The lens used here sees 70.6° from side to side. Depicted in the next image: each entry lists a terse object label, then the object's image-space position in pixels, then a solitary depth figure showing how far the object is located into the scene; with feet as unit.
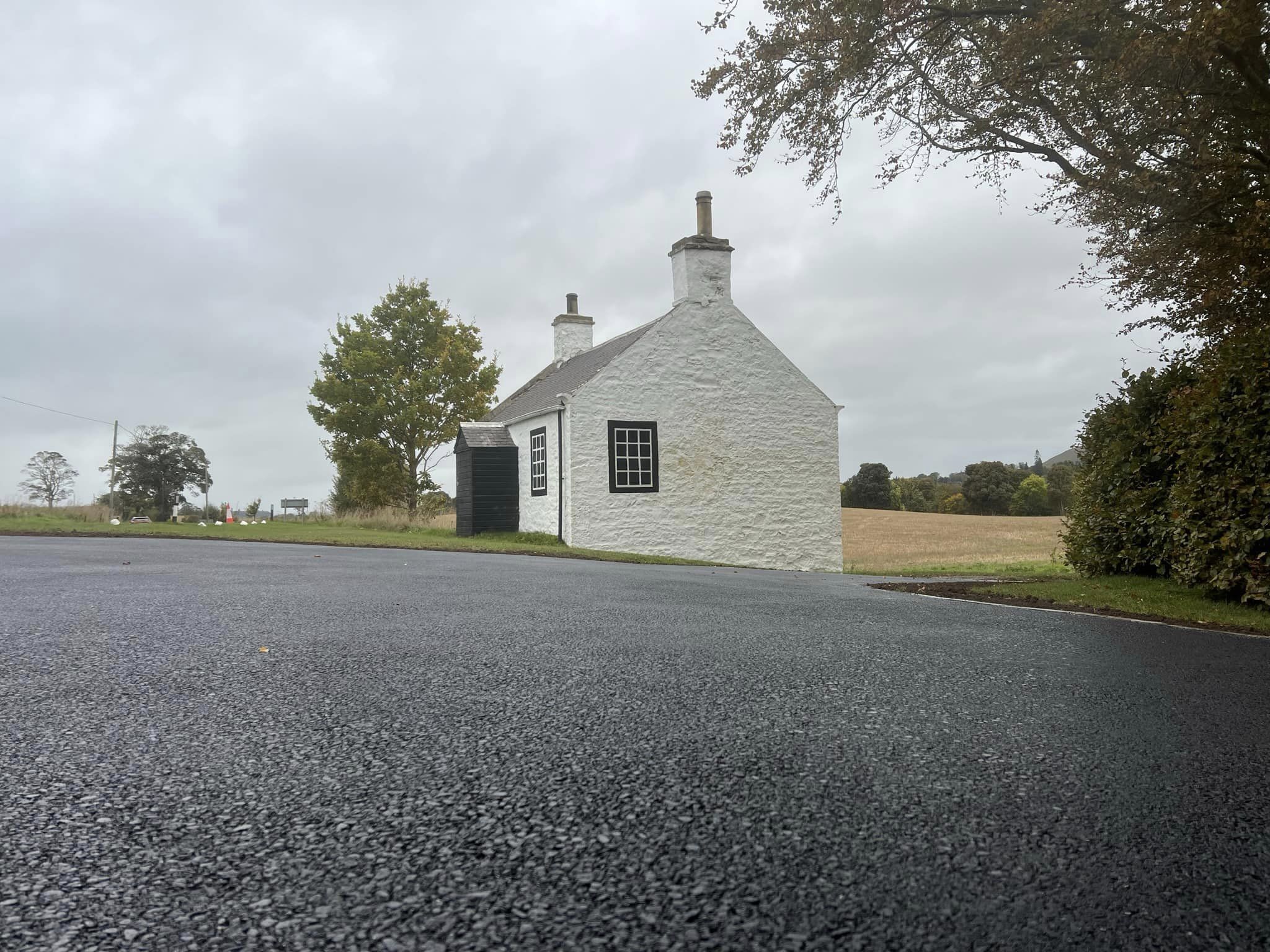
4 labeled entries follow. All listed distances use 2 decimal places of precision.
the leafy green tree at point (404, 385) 110.73
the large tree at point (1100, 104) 31.76
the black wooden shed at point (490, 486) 79.36
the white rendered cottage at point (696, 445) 68.90
